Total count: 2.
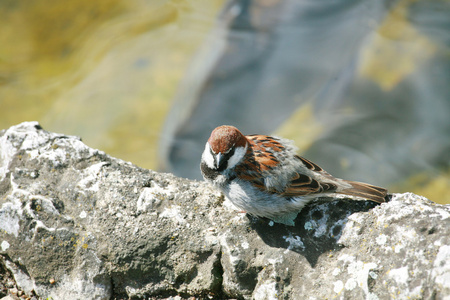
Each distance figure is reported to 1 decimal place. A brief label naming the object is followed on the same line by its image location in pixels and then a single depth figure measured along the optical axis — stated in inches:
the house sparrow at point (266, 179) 303.6
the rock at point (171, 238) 268.1
